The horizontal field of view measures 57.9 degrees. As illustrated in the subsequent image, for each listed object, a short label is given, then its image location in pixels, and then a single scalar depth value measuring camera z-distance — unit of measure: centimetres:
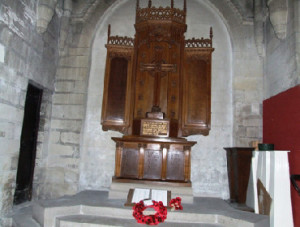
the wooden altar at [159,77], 517
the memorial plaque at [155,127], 468
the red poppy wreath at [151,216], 329
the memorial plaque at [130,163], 449
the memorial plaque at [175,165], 446
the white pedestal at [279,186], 336
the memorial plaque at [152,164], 447
